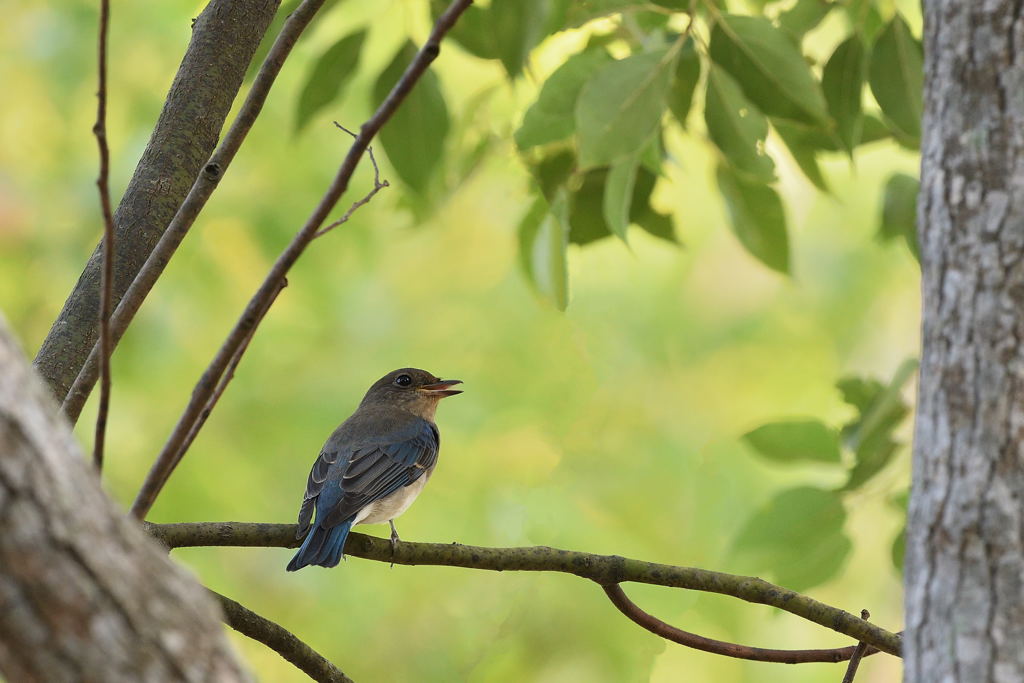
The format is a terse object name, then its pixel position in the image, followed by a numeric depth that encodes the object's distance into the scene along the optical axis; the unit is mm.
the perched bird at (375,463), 7465
